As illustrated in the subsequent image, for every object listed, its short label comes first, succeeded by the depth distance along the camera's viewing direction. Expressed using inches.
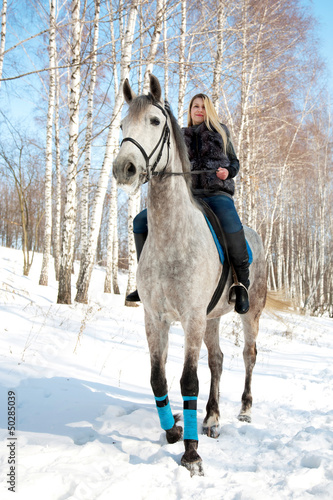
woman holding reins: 135.5
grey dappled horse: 98.7
